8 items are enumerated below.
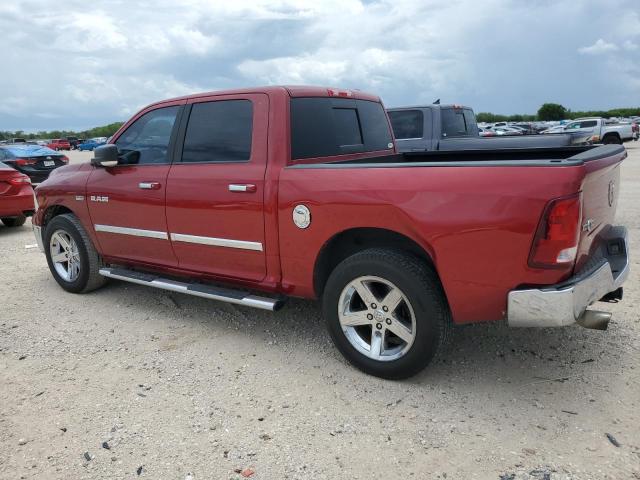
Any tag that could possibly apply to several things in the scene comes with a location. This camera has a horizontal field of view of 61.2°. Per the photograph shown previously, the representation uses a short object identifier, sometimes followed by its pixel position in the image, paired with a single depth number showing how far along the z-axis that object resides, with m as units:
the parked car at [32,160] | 14.41
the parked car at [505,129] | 41.07
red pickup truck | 2.83
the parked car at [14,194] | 8.85
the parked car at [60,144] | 58.28
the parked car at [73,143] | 61.04
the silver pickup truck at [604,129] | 25.31
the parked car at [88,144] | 54.91
